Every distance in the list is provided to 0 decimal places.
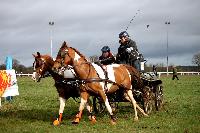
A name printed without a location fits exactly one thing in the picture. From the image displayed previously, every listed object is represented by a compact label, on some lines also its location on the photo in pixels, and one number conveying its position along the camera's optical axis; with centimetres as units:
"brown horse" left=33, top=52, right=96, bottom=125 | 1416
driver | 1652
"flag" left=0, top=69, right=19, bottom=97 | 2097
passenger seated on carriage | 1645
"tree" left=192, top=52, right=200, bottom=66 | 12085
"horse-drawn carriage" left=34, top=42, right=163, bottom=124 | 1371
